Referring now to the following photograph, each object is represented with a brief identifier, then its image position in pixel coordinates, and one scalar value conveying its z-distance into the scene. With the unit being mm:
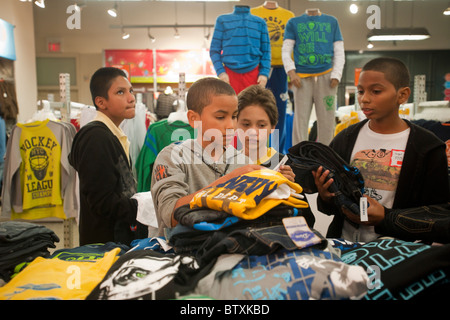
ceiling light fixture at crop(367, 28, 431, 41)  7199
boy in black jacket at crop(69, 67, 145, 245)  1506
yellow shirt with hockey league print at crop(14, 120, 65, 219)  2848
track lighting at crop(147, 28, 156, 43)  7957
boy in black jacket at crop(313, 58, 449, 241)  1177
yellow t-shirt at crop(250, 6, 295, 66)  3344
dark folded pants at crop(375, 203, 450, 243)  913
